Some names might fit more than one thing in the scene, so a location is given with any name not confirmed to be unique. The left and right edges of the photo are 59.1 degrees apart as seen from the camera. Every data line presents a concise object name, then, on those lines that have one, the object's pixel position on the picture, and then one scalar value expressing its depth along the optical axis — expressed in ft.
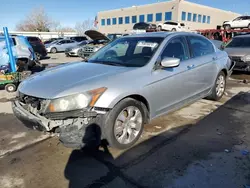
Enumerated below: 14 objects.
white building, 130.82
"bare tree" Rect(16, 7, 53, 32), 214.03
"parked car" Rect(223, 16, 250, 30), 74.60
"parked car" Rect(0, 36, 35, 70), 31.45
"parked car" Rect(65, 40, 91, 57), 58.44
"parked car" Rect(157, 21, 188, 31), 93.30
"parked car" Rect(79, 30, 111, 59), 42.90
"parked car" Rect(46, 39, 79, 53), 76.06
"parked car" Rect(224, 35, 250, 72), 27.30
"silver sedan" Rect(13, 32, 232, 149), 8.80
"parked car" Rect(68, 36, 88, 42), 82.49
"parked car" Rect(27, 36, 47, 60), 51.88
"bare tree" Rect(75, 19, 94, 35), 261.85
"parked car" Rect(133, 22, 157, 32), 88.94
